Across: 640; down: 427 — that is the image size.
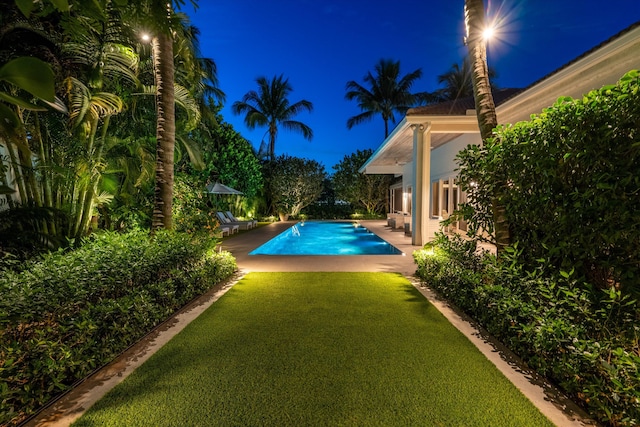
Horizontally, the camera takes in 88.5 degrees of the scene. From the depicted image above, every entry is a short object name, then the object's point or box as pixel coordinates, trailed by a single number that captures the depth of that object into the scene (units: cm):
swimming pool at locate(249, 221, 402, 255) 1302
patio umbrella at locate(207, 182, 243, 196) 1775
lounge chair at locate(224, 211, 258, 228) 1926
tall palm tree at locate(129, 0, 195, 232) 649
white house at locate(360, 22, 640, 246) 513
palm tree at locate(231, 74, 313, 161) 2891
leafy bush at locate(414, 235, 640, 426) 248
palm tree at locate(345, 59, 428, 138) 3073
